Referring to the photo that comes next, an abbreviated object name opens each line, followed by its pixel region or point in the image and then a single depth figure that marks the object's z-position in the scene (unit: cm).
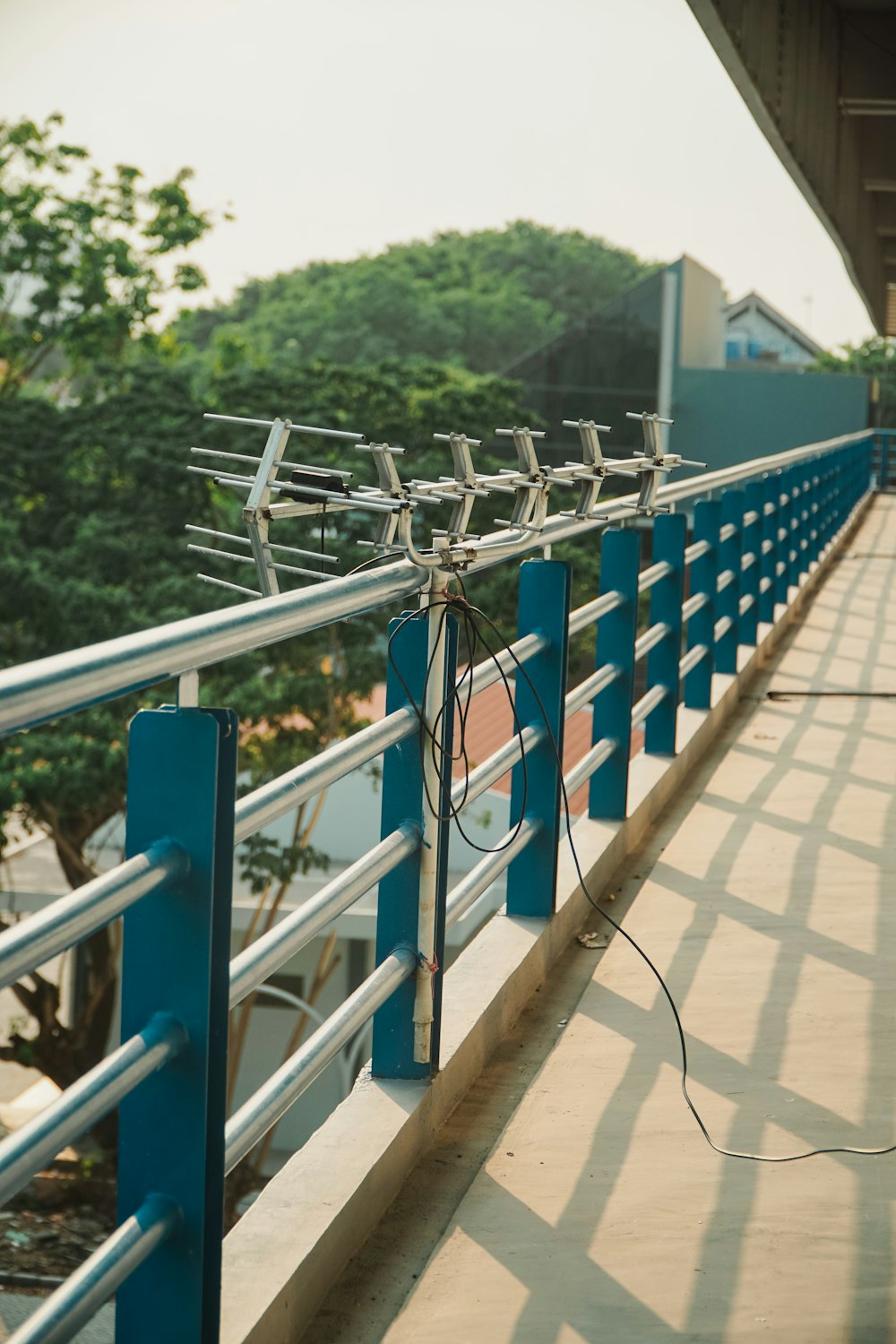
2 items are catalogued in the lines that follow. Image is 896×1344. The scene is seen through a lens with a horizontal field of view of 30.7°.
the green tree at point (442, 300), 8731
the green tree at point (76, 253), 2538
